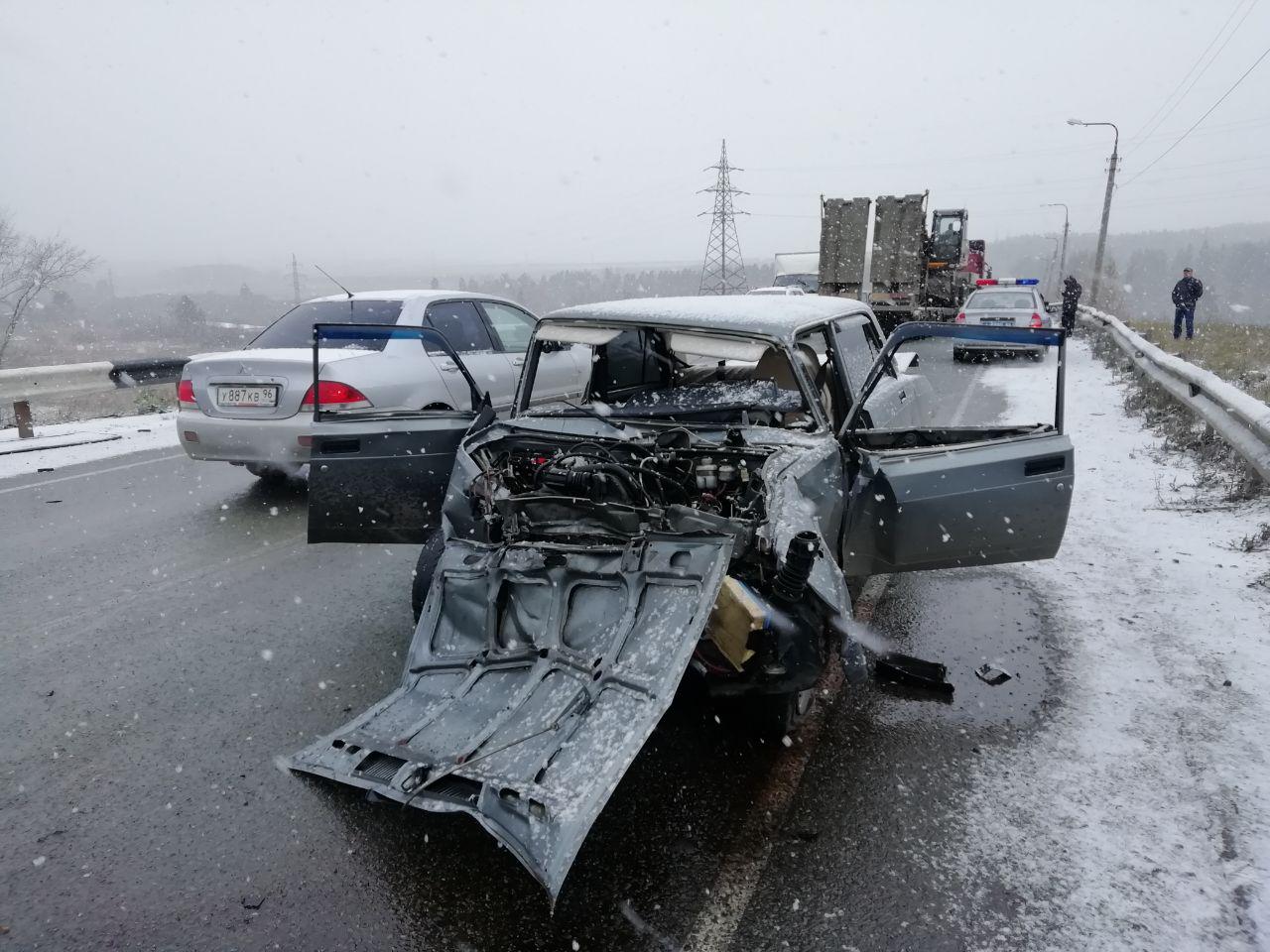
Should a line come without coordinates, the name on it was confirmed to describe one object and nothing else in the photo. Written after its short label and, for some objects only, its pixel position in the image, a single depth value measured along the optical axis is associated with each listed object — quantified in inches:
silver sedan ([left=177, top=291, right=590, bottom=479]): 236.1
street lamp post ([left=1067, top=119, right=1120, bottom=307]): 1067.9
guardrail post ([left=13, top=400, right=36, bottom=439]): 382.6
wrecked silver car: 103.8
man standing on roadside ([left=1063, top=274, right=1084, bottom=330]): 608.4
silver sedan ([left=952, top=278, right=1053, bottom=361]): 637.3
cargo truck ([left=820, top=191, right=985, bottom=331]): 886.4
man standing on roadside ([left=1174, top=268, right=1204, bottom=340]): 673.0
